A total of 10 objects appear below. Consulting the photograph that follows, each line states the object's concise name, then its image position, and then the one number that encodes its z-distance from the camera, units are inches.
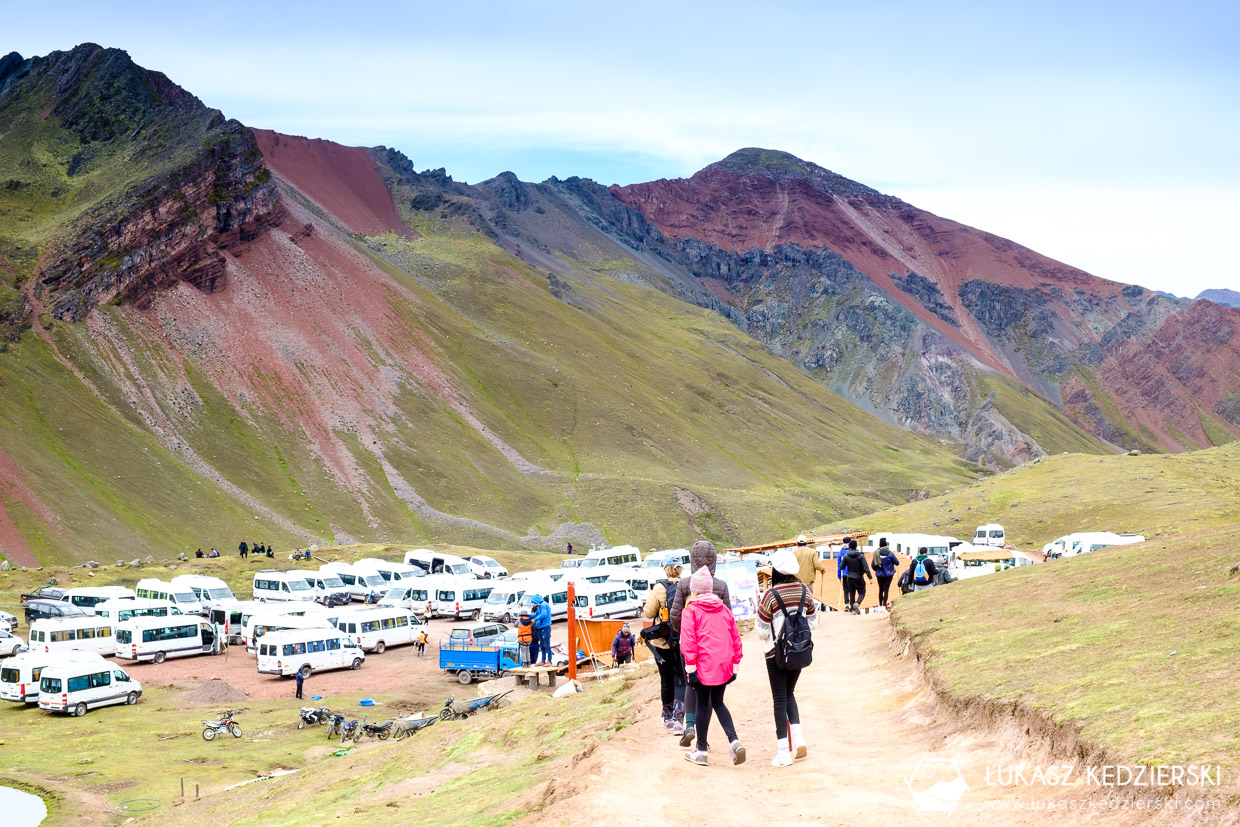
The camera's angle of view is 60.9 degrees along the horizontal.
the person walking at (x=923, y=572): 1298.1
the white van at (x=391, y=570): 2556.6
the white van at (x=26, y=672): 1592.0
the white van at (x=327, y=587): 2385.6
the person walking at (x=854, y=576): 1173.7
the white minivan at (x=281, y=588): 2311.1
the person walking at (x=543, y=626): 1362.0
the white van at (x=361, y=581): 2463.1
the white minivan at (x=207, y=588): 2208.4
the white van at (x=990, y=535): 2429.9
